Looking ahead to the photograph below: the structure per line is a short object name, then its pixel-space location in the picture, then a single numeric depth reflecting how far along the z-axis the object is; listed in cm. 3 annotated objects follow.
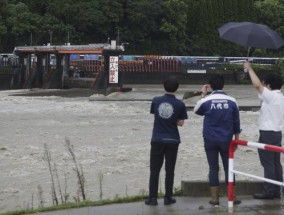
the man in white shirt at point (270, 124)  1652
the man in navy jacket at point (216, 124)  1593
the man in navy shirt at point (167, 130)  1599
